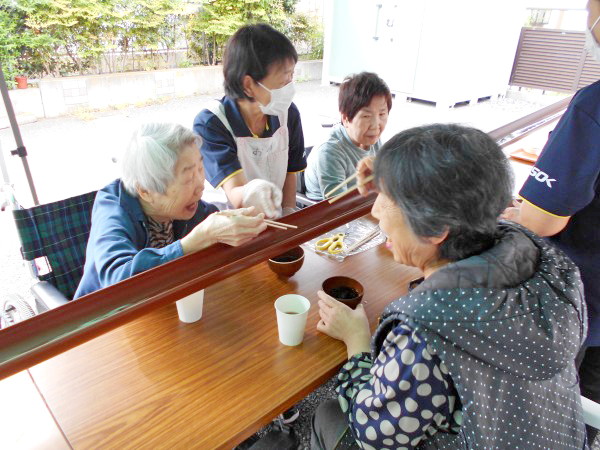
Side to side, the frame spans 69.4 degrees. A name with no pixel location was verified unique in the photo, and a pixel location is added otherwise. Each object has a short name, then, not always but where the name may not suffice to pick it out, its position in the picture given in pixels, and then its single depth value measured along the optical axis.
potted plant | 6.80
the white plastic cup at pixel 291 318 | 1.23
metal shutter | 8.66
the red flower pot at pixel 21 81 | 6.79
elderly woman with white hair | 1.47
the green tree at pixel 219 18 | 8.70
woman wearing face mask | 2.05
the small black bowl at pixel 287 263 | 1.58
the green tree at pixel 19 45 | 6.41
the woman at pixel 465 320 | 0.95
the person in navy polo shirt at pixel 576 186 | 1.23
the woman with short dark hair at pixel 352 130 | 2.45
